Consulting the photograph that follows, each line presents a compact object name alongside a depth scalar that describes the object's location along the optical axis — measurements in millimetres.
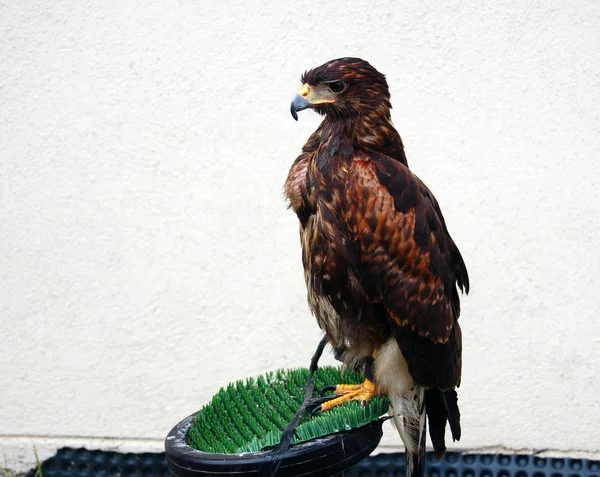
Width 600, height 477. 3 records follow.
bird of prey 1245
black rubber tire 1173
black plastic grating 1617
